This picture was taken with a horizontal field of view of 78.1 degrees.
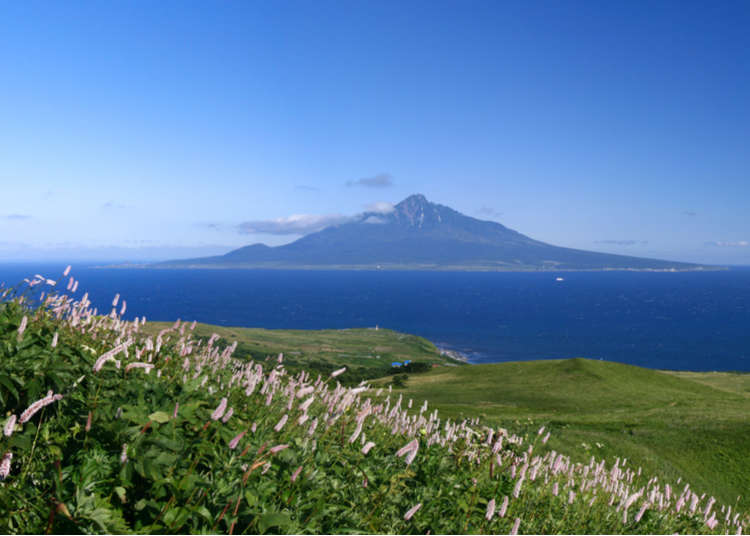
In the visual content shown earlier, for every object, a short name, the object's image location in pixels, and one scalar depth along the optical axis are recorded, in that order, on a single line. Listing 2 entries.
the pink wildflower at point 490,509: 3.68
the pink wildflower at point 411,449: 3.76
